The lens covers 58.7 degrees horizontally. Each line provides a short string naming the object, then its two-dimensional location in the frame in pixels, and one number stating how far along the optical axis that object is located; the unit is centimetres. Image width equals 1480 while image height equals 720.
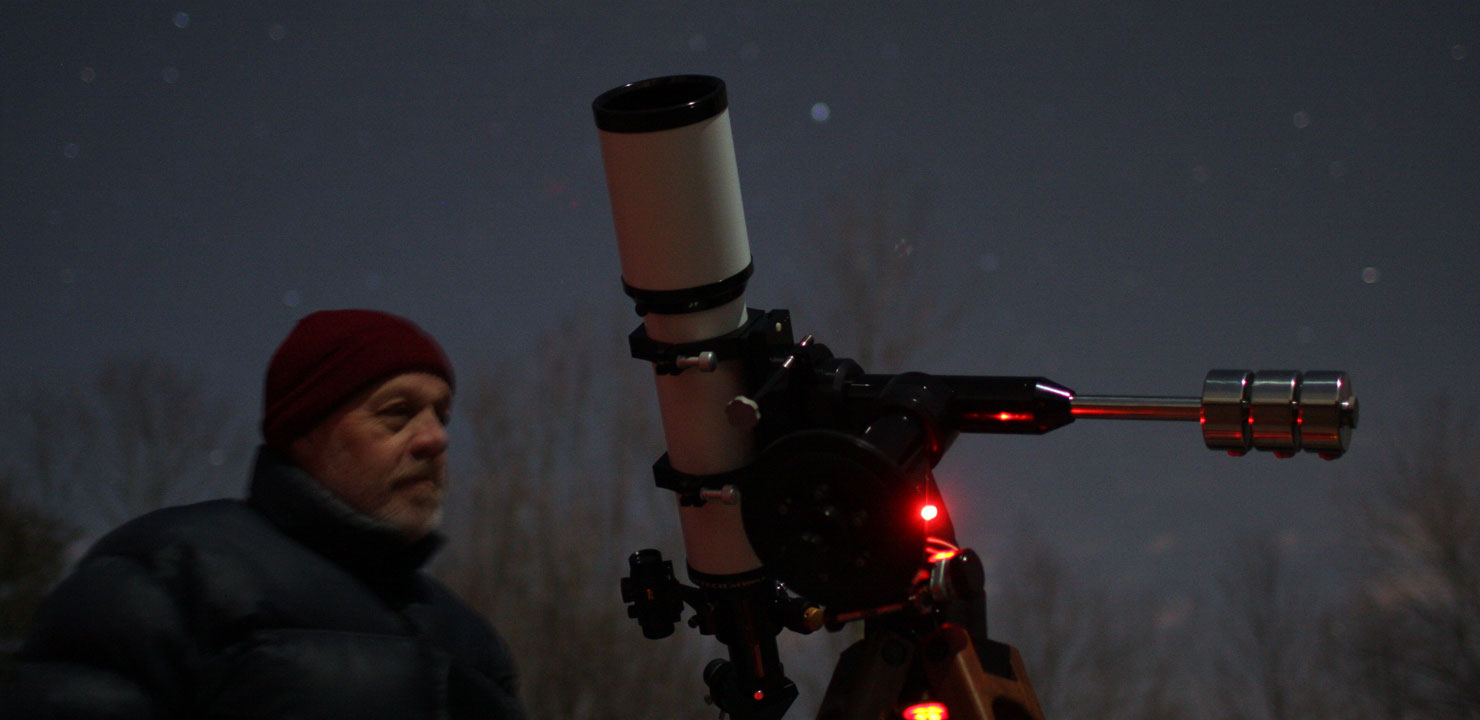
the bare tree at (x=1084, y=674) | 1174
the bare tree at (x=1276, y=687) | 1153
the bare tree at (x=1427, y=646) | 1093
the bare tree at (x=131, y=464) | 991
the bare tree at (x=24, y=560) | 848
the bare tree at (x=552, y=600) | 1130
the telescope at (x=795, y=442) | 192
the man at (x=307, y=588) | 160
